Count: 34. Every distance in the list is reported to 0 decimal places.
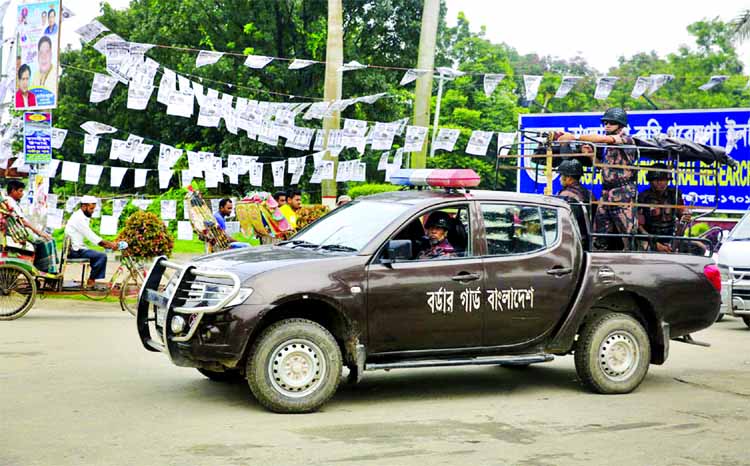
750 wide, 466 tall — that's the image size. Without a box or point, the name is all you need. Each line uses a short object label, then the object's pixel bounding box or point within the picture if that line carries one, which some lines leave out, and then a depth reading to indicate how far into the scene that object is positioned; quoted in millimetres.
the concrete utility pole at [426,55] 24141
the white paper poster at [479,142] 23719
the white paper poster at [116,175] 24859
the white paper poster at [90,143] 24078
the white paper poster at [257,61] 21869
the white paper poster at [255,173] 24766
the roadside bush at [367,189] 34312
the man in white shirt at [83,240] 14500
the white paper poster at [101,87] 21764
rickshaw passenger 14047
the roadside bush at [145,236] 15266
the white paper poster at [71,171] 24578
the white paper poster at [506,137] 23462
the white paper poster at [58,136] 23031
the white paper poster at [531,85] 21672
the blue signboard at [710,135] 24375
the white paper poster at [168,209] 24656
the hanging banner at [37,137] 17031
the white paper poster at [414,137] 23297
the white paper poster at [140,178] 25225
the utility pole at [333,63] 24688
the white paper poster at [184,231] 24050
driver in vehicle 8641
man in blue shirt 18094
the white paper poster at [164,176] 24203
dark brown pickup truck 7754
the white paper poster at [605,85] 22094
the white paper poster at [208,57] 21106
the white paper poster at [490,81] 21859
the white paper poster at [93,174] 24703
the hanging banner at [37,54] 17141
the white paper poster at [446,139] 24531
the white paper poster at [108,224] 22828
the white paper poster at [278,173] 26547
